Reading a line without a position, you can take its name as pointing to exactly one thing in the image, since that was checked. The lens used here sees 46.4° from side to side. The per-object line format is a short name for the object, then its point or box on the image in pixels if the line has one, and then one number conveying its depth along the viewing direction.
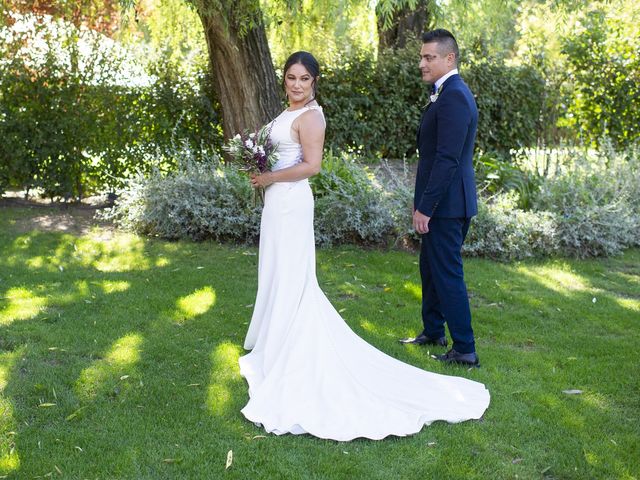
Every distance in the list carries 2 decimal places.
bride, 4.11
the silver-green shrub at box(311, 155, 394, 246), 8.12
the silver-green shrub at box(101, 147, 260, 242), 8.22
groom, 4.64
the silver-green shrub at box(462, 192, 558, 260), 7.93
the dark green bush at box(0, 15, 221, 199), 9.61
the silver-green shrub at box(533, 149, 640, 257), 8.20
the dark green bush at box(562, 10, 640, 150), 11.62
